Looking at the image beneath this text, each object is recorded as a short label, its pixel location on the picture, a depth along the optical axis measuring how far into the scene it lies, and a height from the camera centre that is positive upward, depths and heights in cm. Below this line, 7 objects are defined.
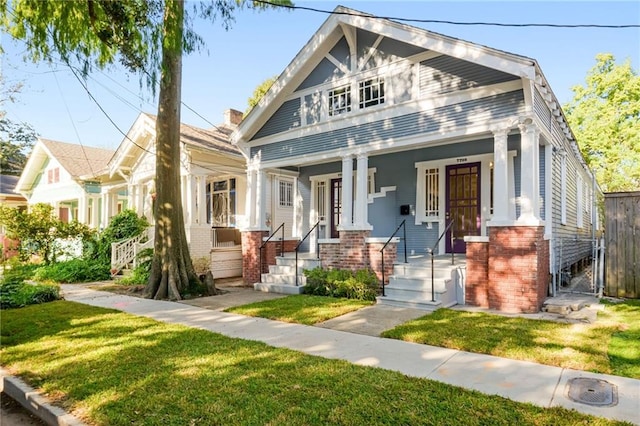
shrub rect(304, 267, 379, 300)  826 -130
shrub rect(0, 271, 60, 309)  799 -152
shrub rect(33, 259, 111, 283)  1263 -164
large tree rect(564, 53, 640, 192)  2511 +709
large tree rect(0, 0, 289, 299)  528 +280
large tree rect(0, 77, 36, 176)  2534 +585
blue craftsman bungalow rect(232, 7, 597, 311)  694 +170
